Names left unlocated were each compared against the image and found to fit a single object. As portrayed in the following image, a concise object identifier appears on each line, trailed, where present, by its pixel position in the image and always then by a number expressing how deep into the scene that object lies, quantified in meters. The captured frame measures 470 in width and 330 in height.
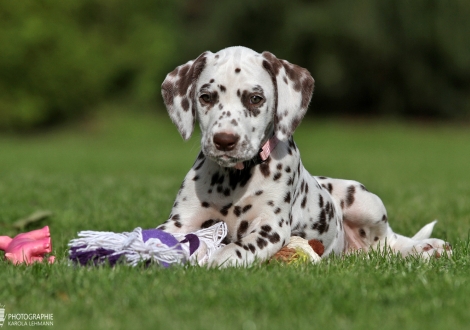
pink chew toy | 10.22
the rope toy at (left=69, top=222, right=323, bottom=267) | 9.30
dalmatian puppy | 10.05
